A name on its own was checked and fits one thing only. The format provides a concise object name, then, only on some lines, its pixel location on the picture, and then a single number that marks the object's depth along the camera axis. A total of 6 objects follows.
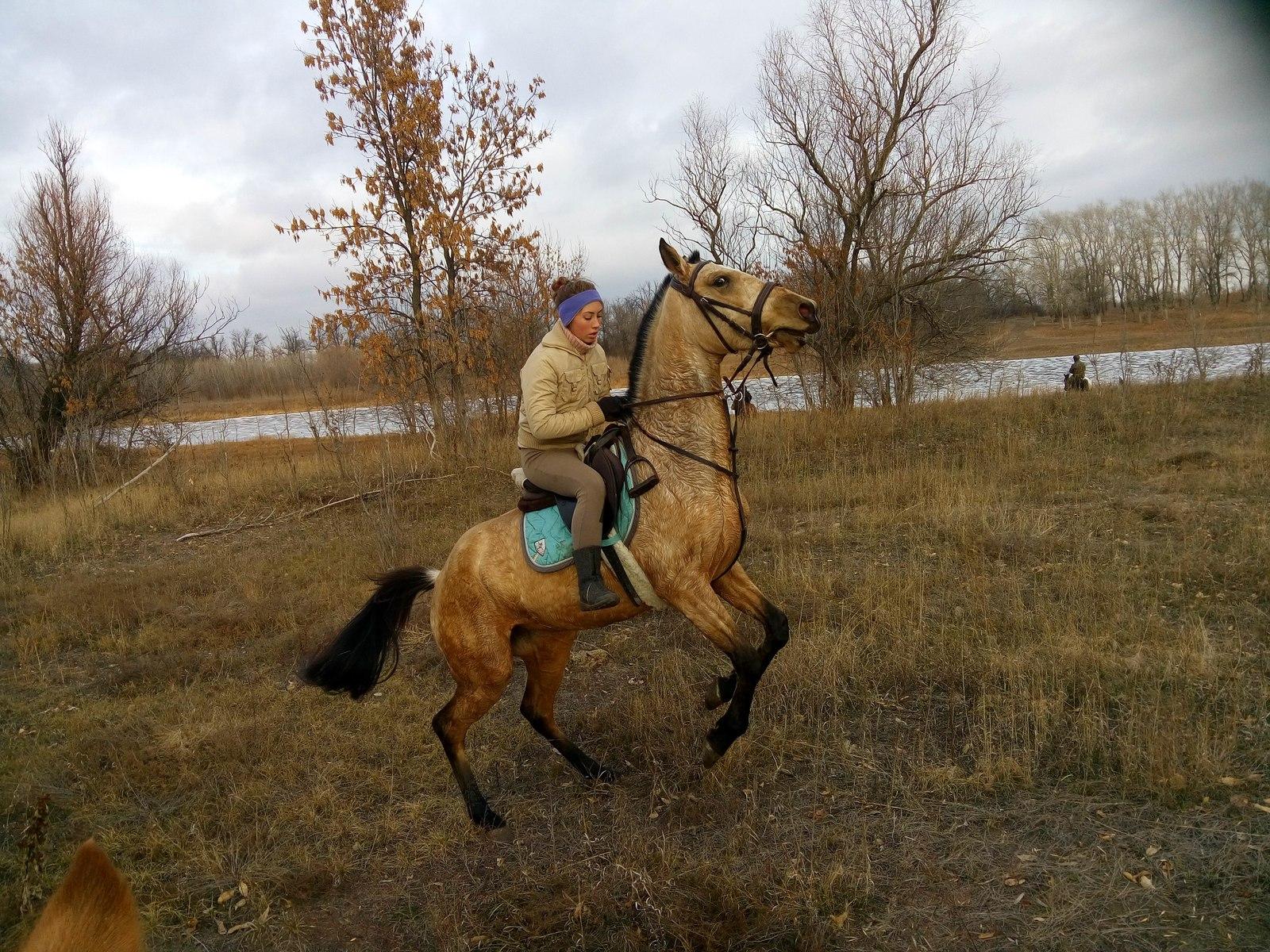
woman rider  3.63
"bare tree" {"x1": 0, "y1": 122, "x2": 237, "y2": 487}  15.55
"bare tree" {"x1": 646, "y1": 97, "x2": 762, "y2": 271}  18.14
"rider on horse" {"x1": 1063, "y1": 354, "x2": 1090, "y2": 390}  16.22
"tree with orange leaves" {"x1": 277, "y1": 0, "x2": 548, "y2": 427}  13.41
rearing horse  3.60
